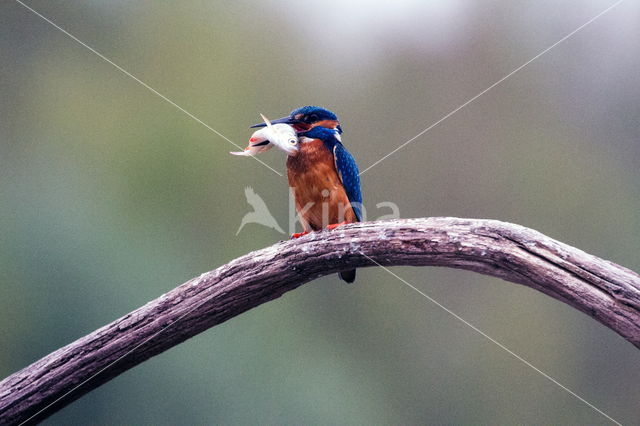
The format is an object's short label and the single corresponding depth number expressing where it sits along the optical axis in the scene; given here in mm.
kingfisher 6977
